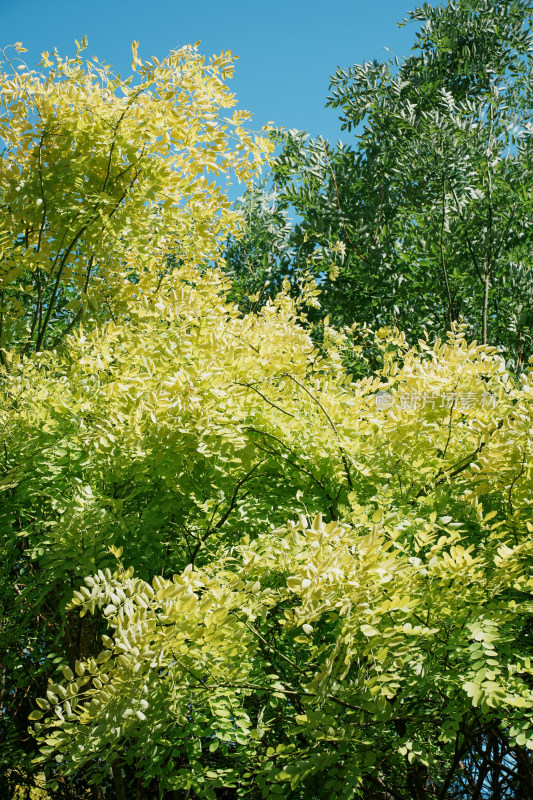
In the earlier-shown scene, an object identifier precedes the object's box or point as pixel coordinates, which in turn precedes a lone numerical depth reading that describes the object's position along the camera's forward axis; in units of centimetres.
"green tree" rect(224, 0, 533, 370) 830
